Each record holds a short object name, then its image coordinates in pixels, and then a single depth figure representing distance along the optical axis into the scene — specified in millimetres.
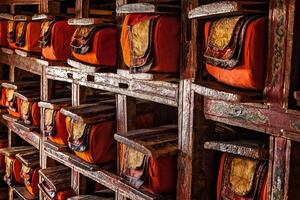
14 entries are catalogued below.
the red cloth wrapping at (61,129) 4570
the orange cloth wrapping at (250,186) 2441
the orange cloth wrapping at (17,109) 5811
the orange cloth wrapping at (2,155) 6701
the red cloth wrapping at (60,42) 4398
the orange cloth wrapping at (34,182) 5488
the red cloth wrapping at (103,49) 3658
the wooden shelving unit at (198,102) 2236
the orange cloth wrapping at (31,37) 5031
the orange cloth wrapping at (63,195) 4570
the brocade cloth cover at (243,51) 2309
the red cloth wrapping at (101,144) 3885
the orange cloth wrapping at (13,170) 6000
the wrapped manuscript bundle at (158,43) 3000
